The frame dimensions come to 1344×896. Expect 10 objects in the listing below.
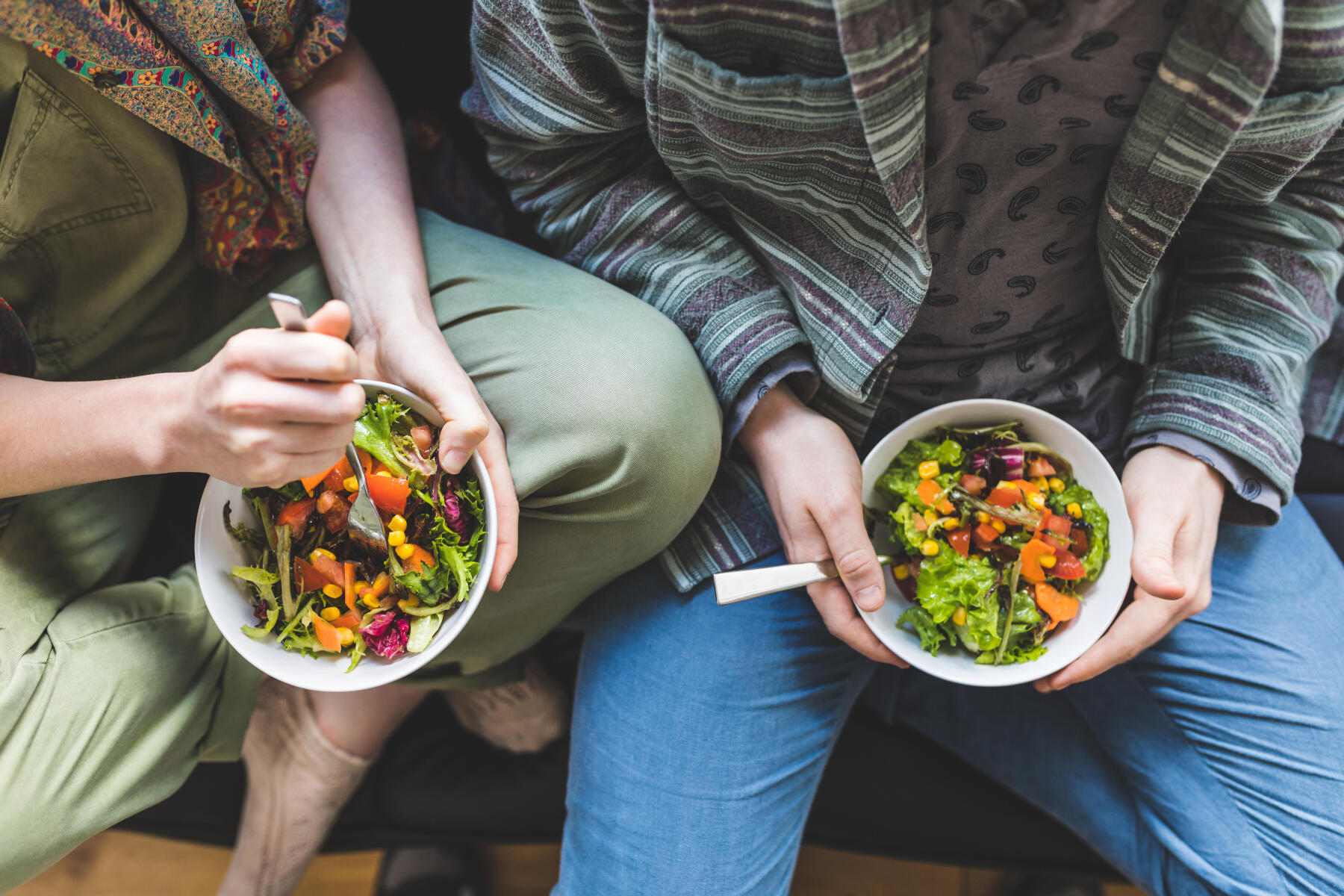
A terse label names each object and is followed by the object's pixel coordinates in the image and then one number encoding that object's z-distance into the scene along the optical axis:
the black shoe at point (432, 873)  1.42
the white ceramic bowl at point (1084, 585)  0.87
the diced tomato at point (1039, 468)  0.90
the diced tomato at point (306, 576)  0.77
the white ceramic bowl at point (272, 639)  0.73
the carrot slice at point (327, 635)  0.76
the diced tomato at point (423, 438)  0.76
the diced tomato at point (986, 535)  0.88
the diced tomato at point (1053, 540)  0.88
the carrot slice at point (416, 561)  0.77
